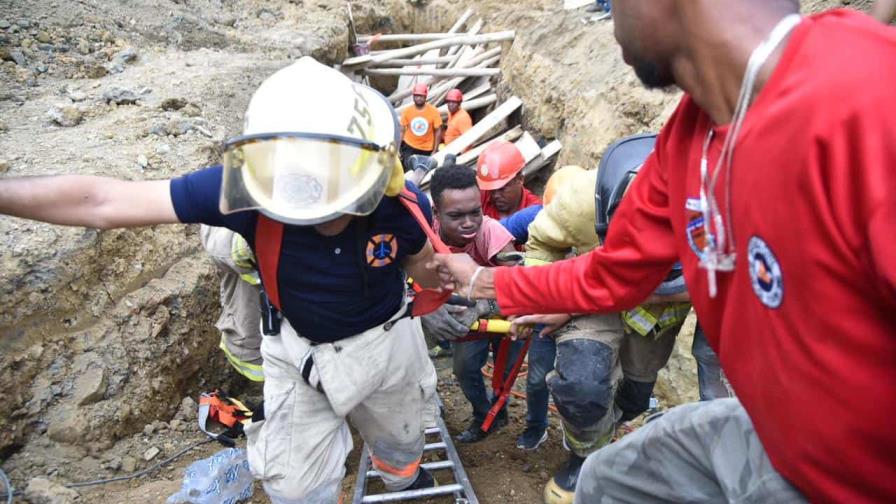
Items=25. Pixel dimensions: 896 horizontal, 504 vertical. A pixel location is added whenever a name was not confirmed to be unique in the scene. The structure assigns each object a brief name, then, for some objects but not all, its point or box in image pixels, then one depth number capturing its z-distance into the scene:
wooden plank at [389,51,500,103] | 12.33
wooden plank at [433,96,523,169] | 9.41
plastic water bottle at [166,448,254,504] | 3.19
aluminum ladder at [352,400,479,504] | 3.26
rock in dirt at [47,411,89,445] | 3.51
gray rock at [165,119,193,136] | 5.78
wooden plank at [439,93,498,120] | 10.84
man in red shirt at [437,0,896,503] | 0.94
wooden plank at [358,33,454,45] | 12.97
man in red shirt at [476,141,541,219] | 5.08
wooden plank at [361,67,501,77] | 11.11
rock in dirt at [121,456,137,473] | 3.58
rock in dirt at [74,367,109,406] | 3.67
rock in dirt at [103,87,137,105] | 6.32
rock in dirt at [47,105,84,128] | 5.66
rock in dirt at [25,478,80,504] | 3.07
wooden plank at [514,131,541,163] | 8.27
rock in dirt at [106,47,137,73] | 7.49
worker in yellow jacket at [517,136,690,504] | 2.94
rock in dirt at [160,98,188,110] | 6.38
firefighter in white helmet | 2.04
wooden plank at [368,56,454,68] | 12.02
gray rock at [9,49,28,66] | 6.79
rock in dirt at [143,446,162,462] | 3.71
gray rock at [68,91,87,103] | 6.30
